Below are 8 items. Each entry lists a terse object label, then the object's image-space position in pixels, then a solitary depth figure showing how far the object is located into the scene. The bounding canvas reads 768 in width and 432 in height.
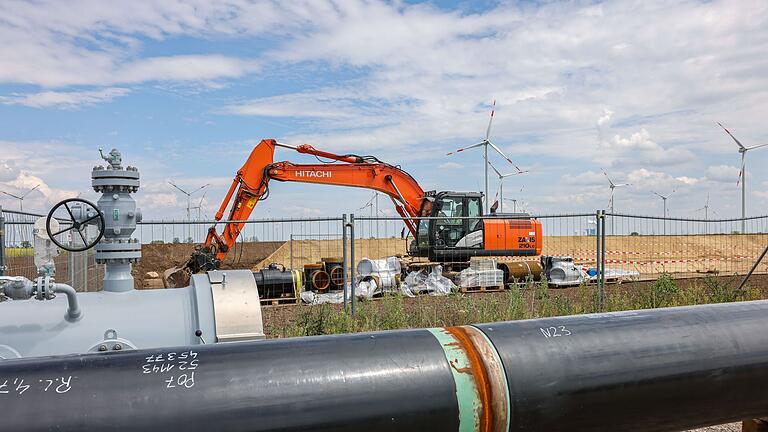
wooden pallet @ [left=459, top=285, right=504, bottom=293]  11.87
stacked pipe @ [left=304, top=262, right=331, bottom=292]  12.35
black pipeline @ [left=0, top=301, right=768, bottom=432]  1.91
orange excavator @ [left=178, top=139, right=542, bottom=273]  13.88
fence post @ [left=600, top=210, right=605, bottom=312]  8.73
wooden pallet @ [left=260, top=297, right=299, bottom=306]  10.03
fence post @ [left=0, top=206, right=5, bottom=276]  5.86
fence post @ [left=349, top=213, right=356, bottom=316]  8.28
